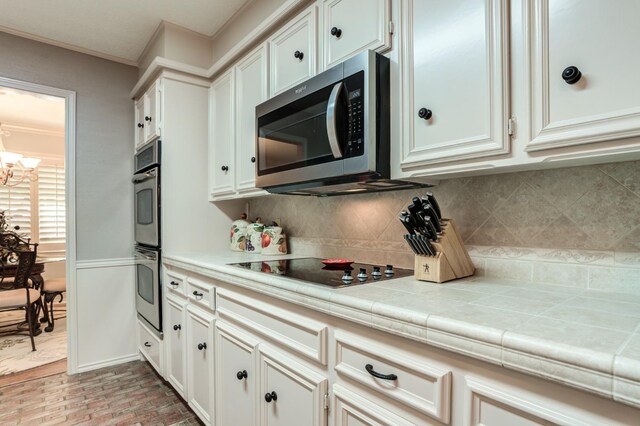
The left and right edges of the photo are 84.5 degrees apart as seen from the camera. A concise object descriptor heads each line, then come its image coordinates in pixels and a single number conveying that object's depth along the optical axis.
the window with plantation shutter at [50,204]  5.11
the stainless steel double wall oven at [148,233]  2.38
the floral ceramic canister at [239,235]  2.55
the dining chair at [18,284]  3.15
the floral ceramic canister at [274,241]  2.24
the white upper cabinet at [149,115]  2.48
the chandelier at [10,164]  3.91
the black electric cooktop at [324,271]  1.24
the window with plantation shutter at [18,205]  4.86
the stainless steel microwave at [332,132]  1.27
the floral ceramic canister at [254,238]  2.35
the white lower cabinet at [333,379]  0.66
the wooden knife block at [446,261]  1.19
